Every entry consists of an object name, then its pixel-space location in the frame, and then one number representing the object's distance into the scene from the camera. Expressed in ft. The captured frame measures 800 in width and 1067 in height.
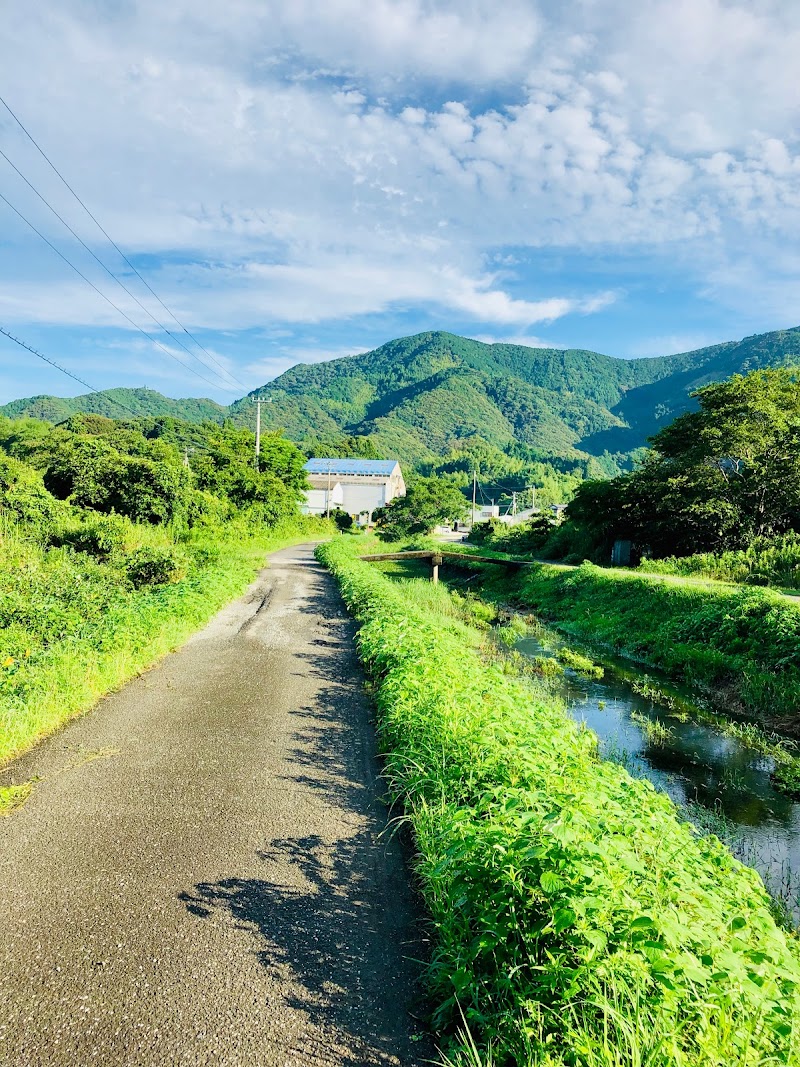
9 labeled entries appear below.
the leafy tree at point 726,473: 69.36
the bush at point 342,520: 180.20
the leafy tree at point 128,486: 75.00
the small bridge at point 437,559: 87.15
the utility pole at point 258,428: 126.00
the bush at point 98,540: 50.75
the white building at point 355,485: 233.31
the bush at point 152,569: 44.80
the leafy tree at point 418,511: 189.37
